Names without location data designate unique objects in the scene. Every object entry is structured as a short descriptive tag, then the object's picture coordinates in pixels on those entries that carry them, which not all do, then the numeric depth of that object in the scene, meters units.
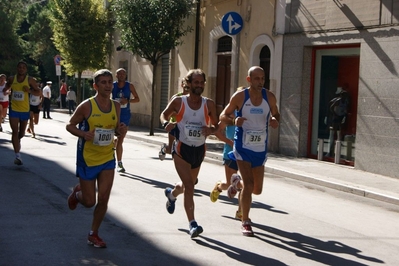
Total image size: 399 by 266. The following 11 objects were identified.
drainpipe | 24.00
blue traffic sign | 19.97
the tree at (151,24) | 23.03
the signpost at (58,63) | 39.47
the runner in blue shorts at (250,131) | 8.15
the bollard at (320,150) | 17.28
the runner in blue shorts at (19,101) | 13.07
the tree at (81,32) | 32.50
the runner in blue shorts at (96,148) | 7.04
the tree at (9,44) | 50.69
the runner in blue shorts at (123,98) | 13.09
